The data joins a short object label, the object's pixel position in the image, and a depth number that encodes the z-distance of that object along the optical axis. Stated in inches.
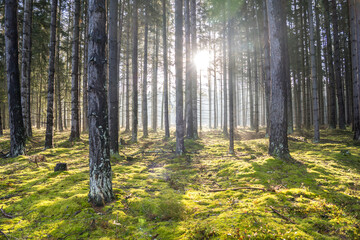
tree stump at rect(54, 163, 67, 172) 263.7
